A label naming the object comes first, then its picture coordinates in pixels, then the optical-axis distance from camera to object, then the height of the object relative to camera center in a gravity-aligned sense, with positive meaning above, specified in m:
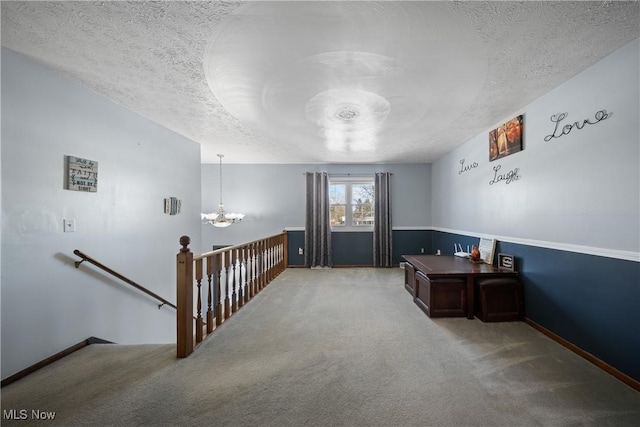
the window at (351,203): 6.24 +0.25
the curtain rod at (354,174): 6.15 +0.95
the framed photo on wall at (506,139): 3.05 +0.97
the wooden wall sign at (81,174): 2.38 +0.38
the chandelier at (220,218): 5.18 -0.10
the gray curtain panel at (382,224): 5.98 -0.25
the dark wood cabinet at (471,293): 2.94 -0.94
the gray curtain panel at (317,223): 6.01 -0.23
